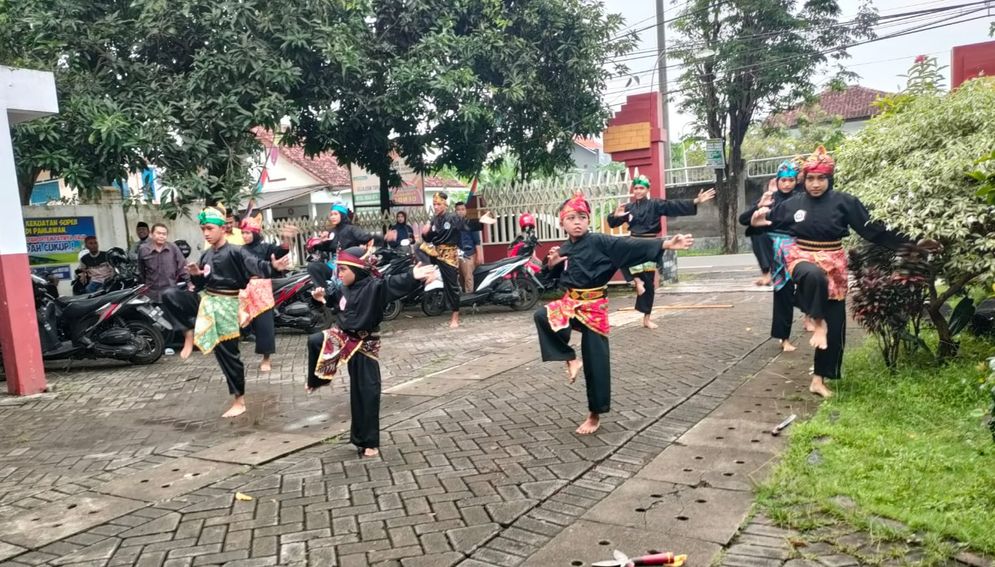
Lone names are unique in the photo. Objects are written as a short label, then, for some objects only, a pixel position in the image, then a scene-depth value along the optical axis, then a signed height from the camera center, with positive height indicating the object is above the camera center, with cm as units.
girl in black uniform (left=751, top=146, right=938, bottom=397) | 529 -46
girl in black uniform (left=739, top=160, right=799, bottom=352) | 684 -76
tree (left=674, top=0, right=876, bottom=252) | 1747 +336
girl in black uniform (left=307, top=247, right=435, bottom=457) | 466 -77
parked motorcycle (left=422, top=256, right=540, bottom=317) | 1106 -117
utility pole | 1859 +393
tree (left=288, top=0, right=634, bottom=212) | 1098 +191
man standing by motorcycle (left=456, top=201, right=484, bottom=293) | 1260 -78
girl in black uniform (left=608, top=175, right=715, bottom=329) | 873 -28
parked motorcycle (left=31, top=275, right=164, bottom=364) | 829 -100
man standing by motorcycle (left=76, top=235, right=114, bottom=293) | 1098 -49
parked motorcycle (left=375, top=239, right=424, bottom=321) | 1063 -68
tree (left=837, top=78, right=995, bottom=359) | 490 +4
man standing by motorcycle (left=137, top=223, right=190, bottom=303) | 900 -41
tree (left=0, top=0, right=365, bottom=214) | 883 +193
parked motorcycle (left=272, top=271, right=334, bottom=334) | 984 -112
